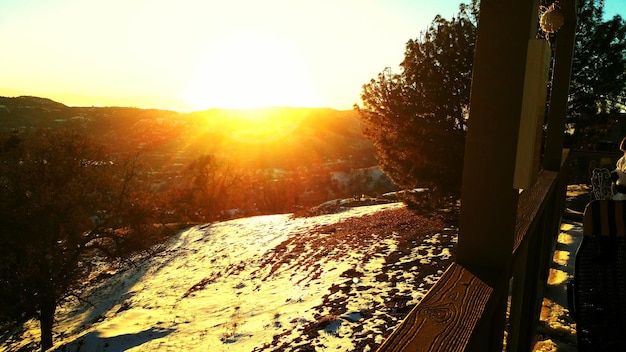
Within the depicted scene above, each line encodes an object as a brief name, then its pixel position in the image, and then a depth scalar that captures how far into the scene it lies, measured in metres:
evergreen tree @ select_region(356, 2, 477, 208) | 12.52
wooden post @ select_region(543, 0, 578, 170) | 4.20
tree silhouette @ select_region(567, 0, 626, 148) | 13.44
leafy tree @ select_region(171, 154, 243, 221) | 39.25
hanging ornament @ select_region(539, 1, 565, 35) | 2.40
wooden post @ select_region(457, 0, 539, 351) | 1.22
